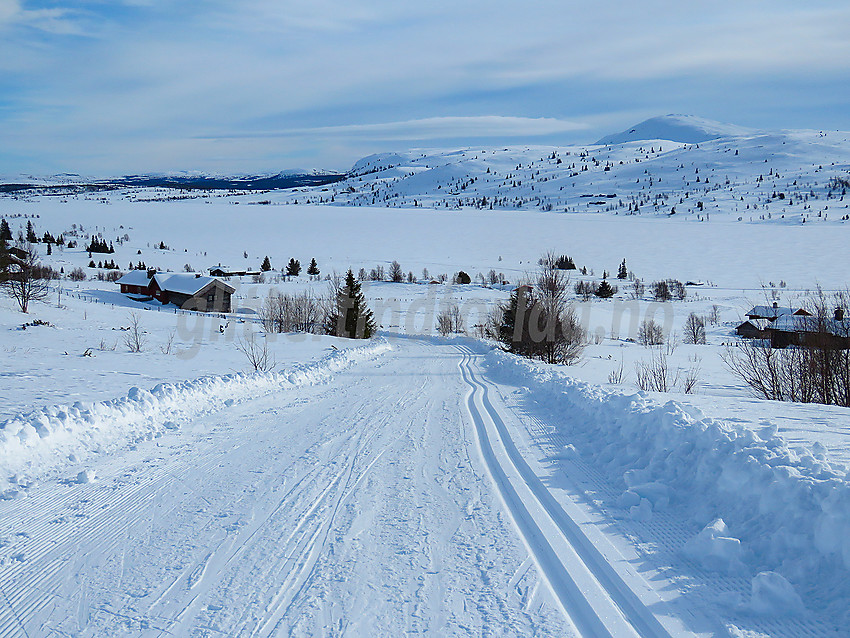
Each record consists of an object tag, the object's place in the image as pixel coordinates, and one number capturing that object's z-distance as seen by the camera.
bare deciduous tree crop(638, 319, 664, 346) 48.16
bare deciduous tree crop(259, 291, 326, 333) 43.37
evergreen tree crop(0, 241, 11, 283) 30.47
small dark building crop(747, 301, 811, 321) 47.73
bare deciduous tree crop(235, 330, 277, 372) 17.70
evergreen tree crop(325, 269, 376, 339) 42.31
